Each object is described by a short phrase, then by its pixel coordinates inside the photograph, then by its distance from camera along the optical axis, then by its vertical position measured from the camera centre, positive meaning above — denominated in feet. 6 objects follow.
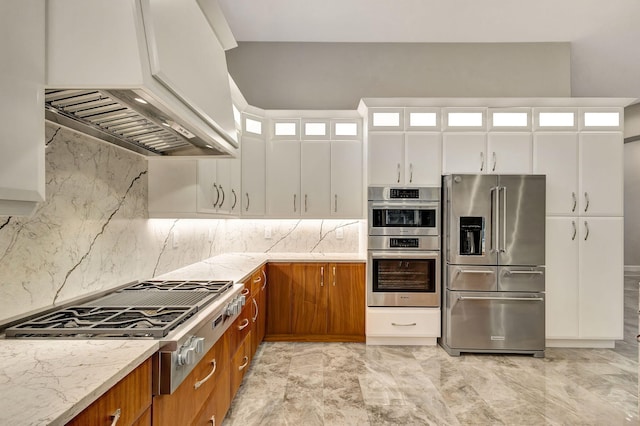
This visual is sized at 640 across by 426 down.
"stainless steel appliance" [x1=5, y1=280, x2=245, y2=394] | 4.11 -1.42
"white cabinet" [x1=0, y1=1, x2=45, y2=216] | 2.91 +0.93
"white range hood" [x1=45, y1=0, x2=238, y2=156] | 3.63 +1.64
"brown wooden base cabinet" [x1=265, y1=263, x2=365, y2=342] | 12.39 -3.19
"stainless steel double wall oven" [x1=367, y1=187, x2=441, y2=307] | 12.01 -1.04
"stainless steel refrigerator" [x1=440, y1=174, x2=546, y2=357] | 11.44 -1.57
